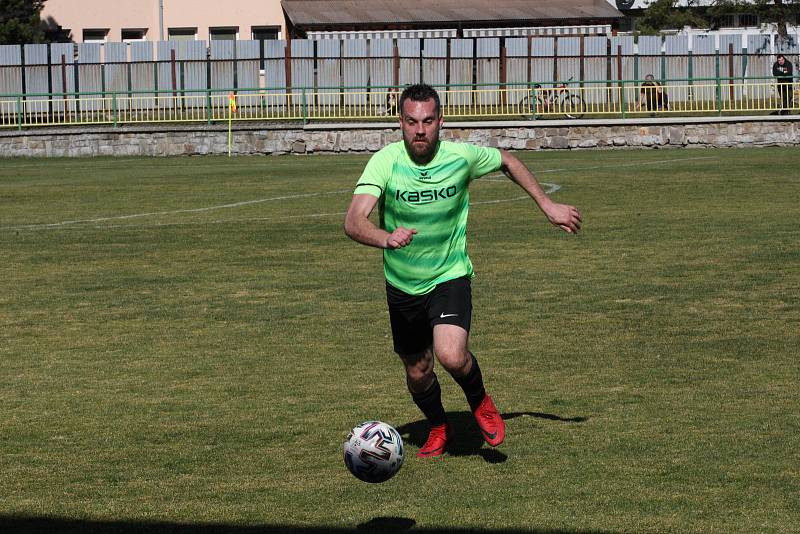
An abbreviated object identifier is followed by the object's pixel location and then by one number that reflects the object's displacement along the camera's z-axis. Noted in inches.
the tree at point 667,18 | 2704.2
